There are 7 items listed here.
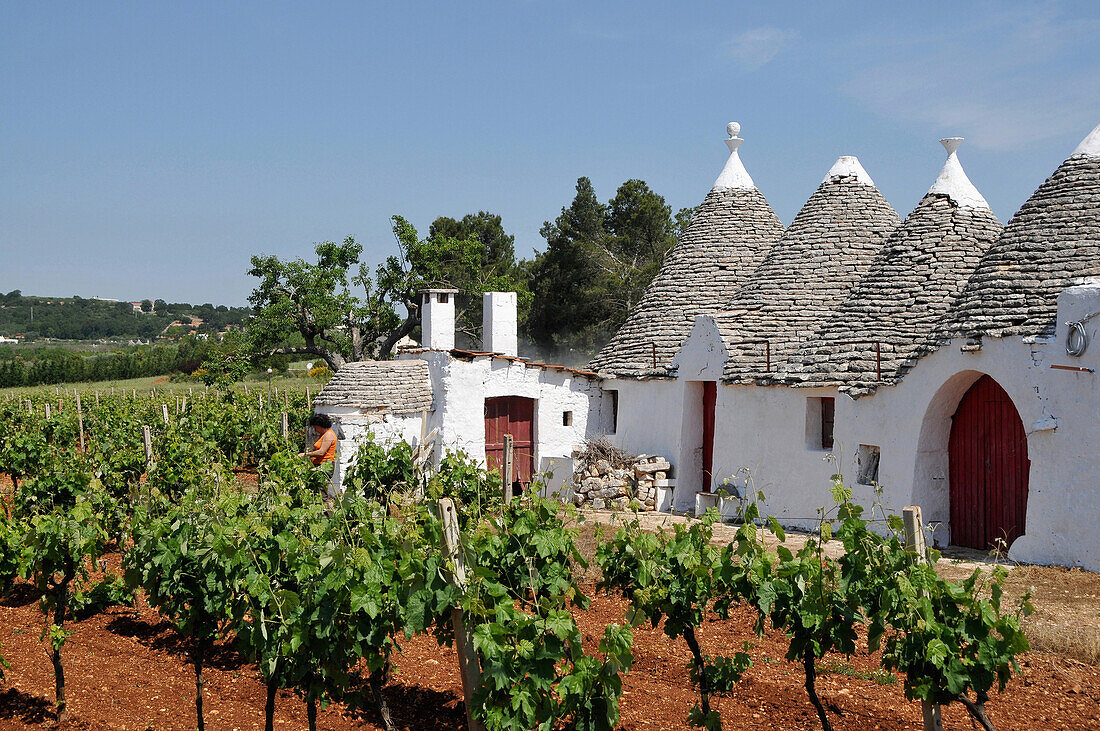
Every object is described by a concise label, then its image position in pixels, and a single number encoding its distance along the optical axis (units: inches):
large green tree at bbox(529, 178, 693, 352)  1525.6
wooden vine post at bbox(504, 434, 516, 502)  381.0
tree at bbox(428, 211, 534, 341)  1830.7
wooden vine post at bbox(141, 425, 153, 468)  487.2
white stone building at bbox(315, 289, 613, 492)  588.4
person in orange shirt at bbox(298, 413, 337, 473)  417.7
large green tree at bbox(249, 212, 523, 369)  1080.2
